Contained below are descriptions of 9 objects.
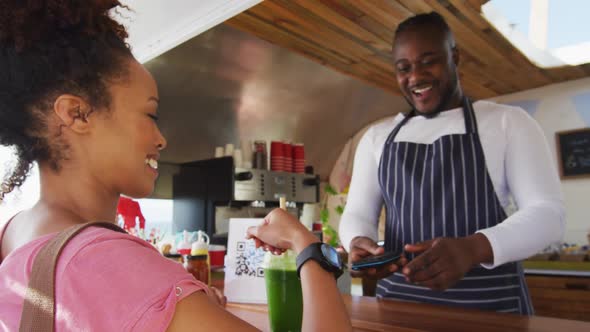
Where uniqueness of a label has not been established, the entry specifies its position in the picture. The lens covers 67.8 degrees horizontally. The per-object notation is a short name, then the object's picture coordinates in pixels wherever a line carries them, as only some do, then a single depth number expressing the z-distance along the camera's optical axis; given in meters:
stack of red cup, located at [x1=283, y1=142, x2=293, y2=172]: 3.65
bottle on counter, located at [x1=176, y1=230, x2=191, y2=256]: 1.59
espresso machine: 3.23
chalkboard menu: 3.73
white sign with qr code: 1.28
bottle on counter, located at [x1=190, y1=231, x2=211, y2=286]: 1.36
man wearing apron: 1.19
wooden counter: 0.95
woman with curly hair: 0.53
